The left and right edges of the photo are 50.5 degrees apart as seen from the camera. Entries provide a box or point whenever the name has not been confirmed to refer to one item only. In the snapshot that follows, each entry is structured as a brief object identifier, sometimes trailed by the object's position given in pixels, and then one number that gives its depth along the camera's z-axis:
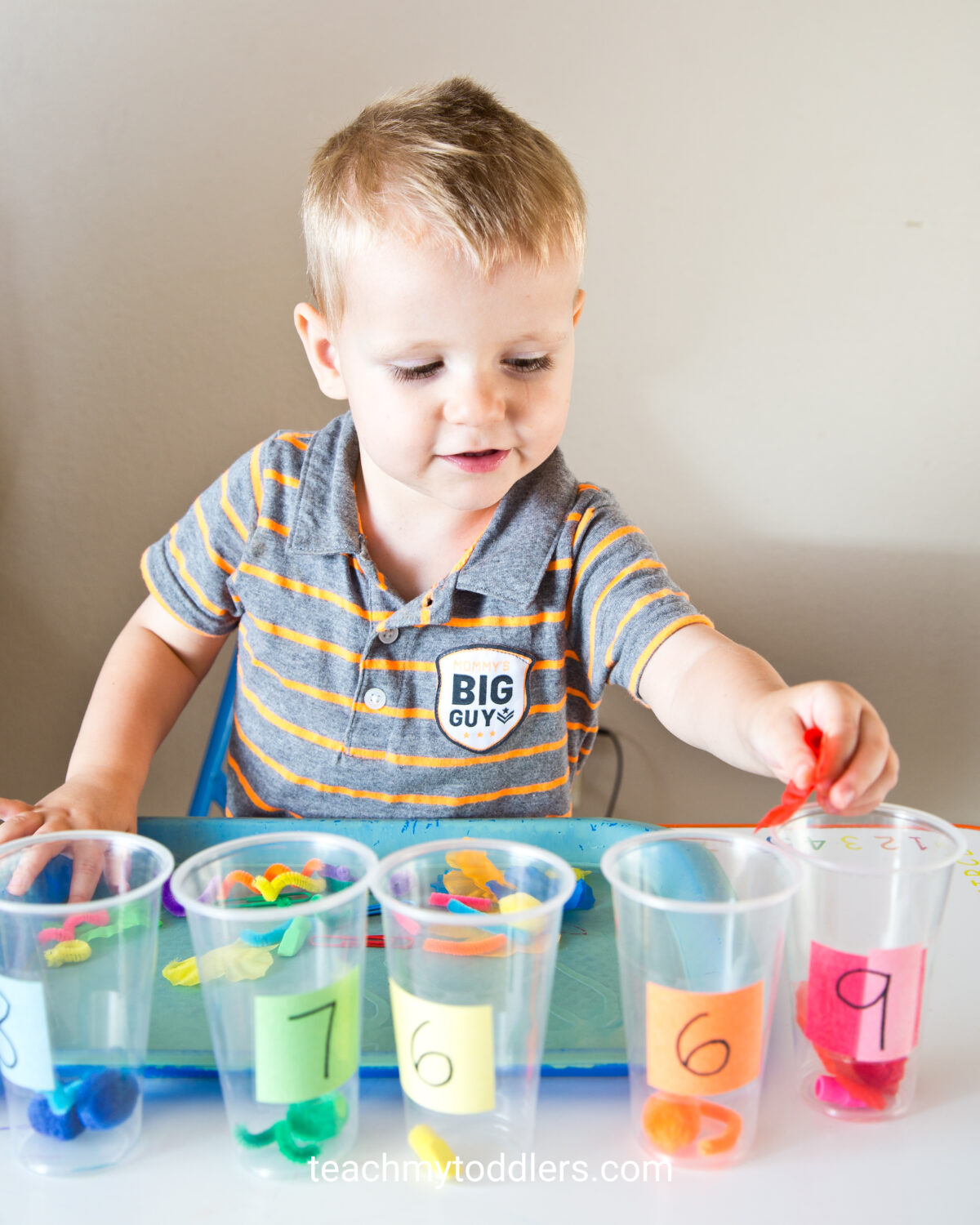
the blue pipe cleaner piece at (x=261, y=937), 0.45
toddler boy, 0.67
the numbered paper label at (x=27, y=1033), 0.45
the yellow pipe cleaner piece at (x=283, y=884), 0.53
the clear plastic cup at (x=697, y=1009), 0.44
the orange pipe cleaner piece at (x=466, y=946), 0.44
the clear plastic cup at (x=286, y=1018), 0.44
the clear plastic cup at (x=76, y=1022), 0.45
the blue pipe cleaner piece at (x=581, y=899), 0.66
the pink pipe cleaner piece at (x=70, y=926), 0.45
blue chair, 1.07
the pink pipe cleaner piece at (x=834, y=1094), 0.49
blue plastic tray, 0.51
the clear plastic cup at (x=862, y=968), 0.47
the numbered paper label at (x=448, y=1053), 0.44
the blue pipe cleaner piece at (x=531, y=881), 0.49
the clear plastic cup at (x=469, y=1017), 0.44
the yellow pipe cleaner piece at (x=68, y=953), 0.45
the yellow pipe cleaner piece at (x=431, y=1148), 0.45
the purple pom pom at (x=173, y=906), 0.65
